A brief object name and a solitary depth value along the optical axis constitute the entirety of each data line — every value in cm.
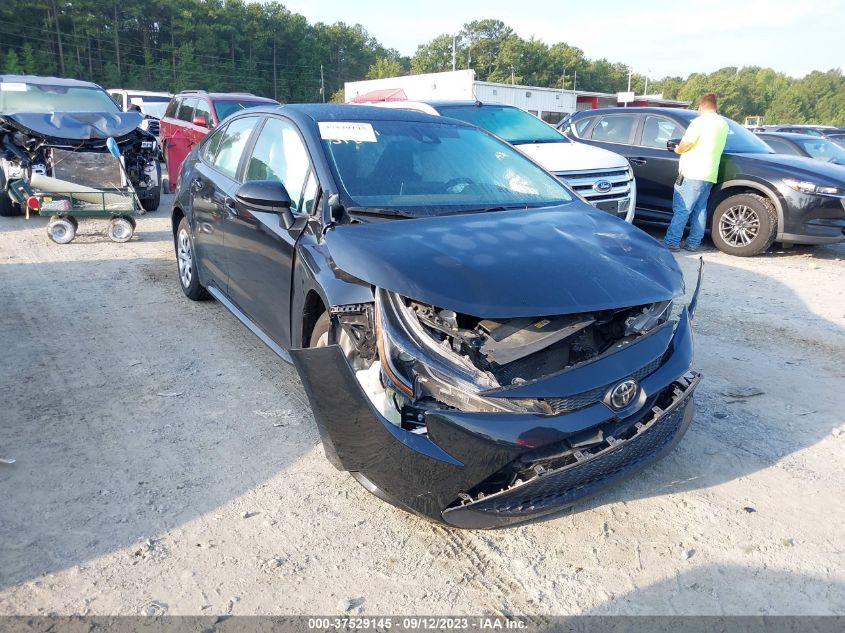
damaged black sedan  249
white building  2933
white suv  783
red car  1084
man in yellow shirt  819
